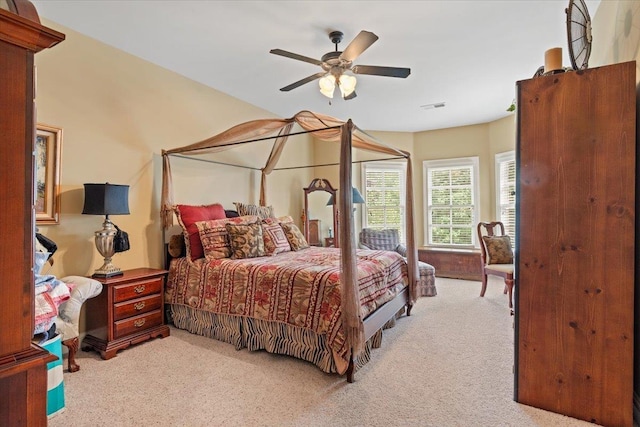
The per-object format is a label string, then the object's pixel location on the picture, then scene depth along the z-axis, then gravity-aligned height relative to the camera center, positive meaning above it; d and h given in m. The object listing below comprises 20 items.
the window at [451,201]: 5.93 +0.22
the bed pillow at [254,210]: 4.15 +0.05
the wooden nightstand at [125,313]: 2.68 -0.86
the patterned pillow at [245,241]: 3.25 -0.28
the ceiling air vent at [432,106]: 4.72 +1.60
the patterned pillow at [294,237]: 3.92 -0.29
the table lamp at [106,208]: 2.65 +0.05
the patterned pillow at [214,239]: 3.23 -0.25
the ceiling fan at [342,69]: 2.45 +1.23
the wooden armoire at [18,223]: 0.78 -0.02
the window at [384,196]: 6.24 +0.33
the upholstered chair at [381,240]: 5.53 -0.46
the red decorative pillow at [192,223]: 3.30 -0.09
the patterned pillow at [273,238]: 3.55 -0.28
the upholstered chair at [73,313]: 2.36 -0.73
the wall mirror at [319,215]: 5.37 -0.03
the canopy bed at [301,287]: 2.34 -0.64
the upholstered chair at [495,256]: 4.04 -0.56
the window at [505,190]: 5.40 +0.38
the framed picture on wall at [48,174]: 2.62 +0.34
